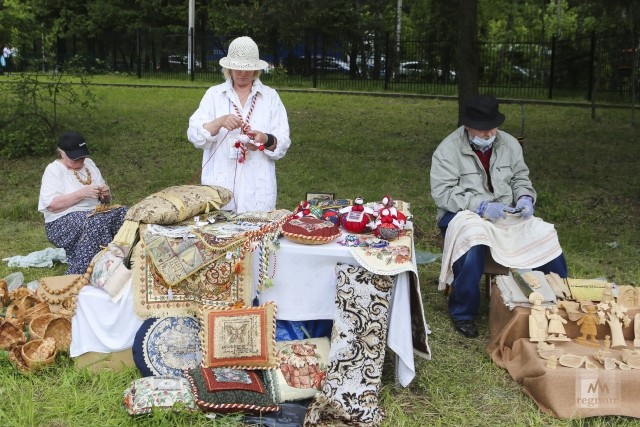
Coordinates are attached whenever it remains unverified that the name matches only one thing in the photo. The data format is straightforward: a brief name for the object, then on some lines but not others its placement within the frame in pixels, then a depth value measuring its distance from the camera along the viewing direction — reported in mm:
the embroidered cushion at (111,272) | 3852
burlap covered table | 3498
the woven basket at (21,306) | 4113
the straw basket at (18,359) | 3791
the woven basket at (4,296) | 4367
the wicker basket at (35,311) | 4074
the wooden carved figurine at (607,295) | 4004
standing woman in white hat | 4473
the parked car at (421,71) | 17828
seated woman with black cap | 4715
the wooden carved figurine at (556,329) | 3771
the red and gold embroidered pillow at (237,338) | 3695
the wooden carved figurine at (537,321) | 3797
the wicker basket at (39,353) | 3791
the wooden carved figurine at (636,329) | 3813
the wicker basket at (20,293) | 4338
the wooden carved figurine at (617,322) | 3782
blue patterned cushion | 3711
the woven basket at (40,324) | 3960
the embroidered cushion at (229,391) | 3367
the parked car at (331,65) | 18578
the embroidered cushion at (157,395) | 3334
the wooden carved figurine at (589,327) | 3834
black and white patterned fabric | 3518
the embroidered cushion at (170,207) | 3932
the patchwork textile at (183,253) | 3707
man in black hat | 4410
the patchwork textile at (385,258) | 3557
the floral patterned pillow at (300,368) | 3596
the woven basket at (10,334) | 3916
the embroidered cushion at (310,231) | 3734
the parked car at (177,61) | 21594
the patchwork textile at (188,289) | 3758
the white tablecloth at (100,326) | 3850
